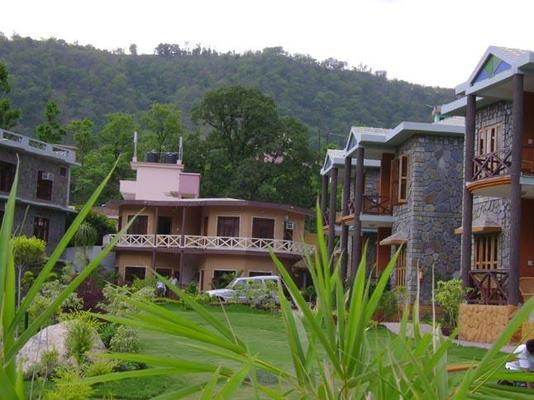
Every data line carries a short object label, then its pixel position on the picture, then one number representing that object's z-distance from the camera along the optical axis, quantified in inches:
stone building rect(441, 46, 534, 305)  715.4
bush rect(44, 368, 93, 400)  264.2
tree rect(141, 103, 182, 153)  2178.9
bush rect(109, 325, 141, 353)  511.8
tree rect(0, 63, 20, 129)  1623.8
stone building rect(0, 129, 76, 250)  1488.7
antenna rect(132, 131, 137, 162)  1924.5
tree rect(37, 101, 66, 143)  1819.6
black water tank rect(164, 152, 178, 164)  1887.3
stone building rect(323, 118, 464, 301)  1061.8
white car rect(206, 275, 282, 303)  1165.7
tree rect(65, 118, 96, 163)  2242.9
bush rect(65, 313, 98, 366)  442.6
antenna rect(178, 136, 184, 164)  1884.8
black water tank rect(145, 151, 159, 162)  1919.3
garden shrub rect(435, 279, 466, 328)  787.4
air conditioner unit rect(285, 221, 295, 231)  1663.5
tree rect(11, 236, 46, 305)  817.9
